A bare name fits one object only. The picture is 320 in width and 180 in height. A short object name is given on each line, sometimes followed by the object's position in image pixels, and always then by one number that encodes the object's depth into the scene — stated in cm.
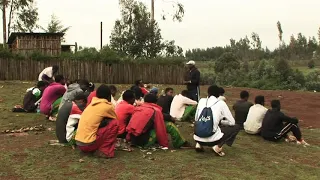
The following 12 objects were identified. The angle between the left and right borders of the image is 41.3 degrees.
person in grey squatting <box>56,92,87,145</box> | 776
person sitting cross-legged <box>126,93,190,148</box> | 765
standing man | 1216
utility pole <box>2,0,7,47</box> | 3650
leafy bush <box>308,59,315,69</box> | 5196
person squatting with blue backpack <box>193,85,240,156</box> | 739
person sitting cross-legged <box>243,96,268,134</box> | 998
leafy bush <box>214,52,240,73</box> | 4272
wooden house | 3112
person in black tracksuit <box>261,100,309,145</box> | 936
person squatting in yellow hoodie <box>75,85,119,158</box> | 702
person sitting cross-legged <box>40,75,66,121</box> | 1081
